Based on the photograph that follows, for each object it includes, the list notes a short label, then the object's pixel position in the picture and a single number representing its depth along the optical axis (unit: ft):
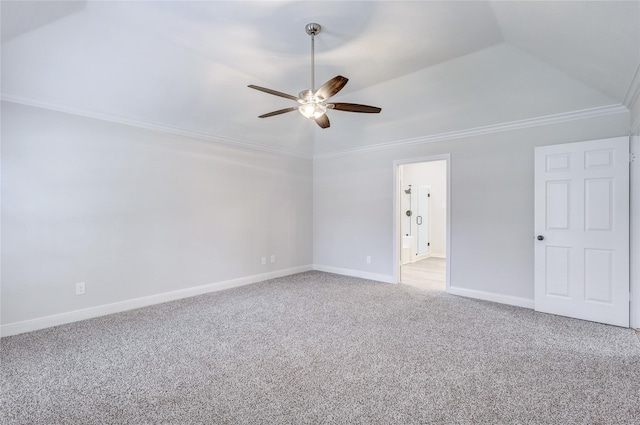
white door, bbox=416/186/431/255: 25.65
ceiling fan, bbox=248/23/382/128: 8.50
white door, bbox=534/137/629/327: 10.79
